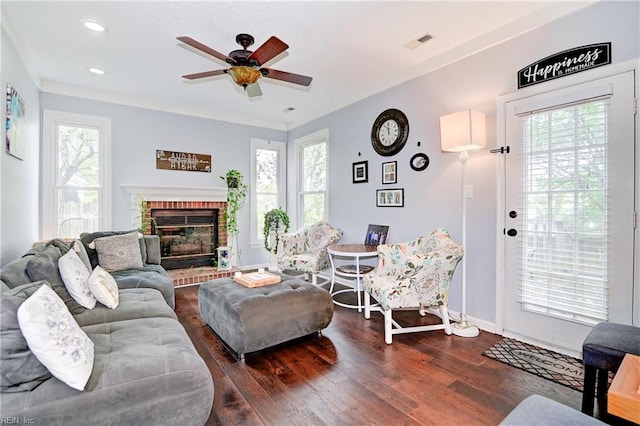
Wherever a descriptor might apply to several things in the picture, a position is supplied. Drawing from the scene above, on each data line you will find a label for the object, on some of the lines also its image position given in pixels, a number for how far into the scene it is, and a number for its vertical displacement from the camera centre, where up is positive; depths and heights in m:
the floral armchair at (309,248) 4.33 -0.56
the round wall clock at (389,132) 3.89 +1.01
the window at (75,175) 4.19 +0.48
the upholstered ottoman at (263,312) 2.47 -0.85
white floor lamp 2.92 +0.66
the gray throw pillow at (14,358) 1.27 -0.61
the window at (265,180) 5.93 +0.57
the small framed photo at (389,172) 4.02 +0.49
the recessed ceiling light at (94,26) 2.80 +1.65
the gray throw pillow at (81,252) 2.83 -0.39
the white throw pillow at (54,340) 1.30 -0.56
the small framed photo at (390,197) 3.94 +0.17
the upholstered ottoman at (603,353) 1.63 -0.73
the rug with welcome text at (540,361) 2.20 -1.15
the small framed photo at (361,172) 4.46 +0.55
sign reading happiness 2.37 +1.18
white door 2.28 +0.00
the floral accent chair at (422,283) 2.82 -0.68
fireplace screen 5.09 -0.43
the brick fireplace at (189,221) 4.83 -0.19
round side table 3.64 -0.50
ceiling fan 2.37 +1.21
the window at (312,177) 5.31 +0.58
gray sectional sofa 1.28 -0.76
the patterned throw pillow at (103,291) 2.35 -0.61
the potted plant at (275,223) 5.71 -0.24
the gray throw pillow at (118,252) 3.48 -0.48
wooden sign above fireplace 5.02 +0.80
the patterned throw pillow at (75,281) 2.27 -0.52
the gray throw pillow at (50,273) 2.12 -0.44
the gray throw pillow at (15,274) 1.83 -0.39
